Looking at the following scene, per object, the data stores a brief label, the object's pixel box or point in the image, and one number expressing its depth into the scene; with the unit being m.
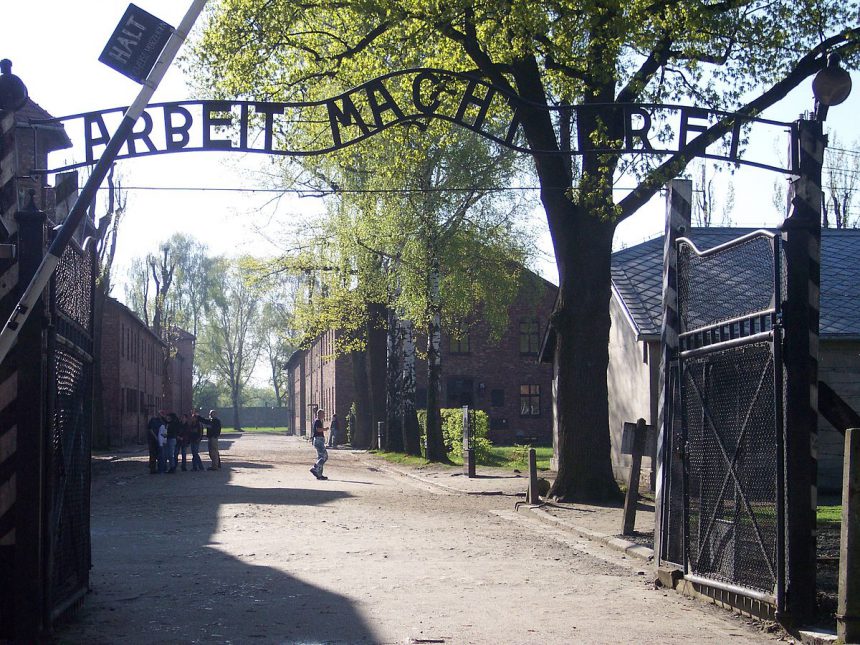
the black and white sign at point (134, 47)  7.89
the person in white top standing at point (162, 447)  30.22
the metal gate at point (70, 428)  7.83
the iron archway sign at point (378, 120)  9.91
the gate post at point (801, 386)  7.96
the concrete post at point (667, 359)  10.67
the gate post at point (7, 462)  7.12
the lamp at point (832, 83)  9.20
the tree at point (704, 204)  64.74
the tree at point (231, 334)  98.56
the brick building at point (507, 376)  58.56
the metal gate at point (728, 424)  8.45
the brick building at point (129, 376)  51.97
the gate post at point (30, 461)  7.11
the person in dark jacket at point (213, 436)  31.66
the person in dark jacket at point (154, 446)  29.97
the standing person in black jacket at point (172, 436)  30.88
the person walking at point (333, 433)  57.44
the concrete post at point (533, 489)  19.38
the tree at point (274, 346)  96.44
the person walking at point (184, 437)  31.78
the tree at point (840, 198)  59.22
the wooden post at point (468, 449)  27.62
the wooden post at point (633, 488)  14.20
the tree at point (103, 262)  44.19
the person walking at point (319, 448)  27.95
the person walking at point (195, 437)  31.73
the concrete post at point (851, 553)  7.12
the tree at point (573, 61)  16.44
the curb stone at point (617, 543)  12.46
